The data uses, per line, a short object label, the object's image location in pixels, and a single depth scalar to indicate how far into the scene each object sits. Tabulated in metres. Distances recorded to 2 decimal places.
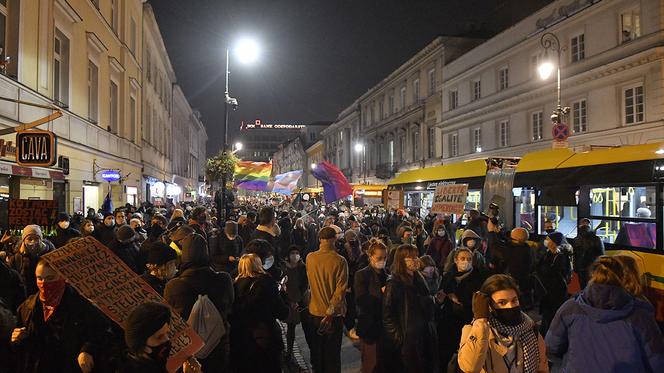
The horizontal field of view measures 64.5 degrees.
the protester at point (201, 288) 4.45
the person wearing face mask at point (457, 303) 5.73
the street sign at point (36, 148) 9.55
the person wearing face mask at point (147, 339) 2.84
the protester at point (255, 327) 4.88
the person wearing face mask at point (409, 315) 5.01
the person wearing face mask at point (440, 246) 10.16
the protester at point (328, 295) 5.95
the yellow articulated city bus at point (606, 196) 8.98
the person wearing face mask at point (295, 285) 7.36
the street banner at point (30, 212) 8.67
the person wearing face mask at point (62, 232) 9.20
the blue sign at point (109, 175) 20.39
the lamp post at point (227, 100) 15.77
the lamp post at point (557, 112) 17.48
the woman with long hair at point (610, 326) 3.54
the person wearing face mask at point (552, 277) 7.86
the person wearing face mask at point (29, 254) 6.05
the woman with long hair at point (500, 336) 3.34
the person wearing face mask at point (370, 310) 5.33
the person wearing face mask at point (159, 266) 4.63
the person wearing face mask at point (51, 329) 3.91
